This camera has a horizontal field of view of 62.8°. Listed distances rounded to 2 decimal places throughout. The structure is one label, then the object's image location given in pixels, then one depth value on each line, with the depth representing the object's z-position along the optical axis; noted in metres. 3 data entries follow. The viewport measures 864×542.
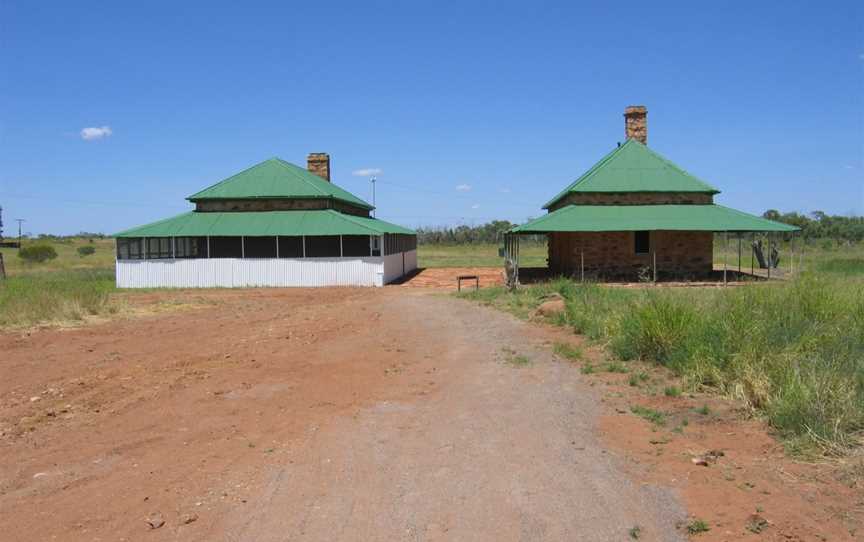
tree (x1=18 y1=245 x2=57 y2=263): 52.28
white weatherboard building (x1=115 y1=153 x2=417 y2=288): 29.08
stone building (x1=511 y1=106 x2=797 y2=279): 24.62
